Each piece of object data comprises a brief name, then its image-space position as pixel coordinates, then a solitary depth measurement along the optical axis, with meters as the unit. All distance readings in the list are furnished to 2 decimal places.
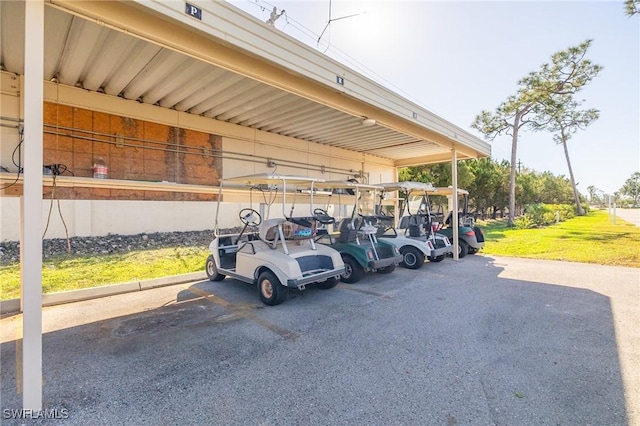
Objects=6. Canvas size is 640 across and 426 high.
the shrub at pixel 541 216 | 18.19
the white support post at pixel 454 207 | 8.05
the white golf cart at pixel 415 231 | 6.88
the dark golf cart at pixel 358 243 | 5.59
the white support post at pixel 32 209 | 2.05
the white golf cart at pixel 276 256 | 4.29
